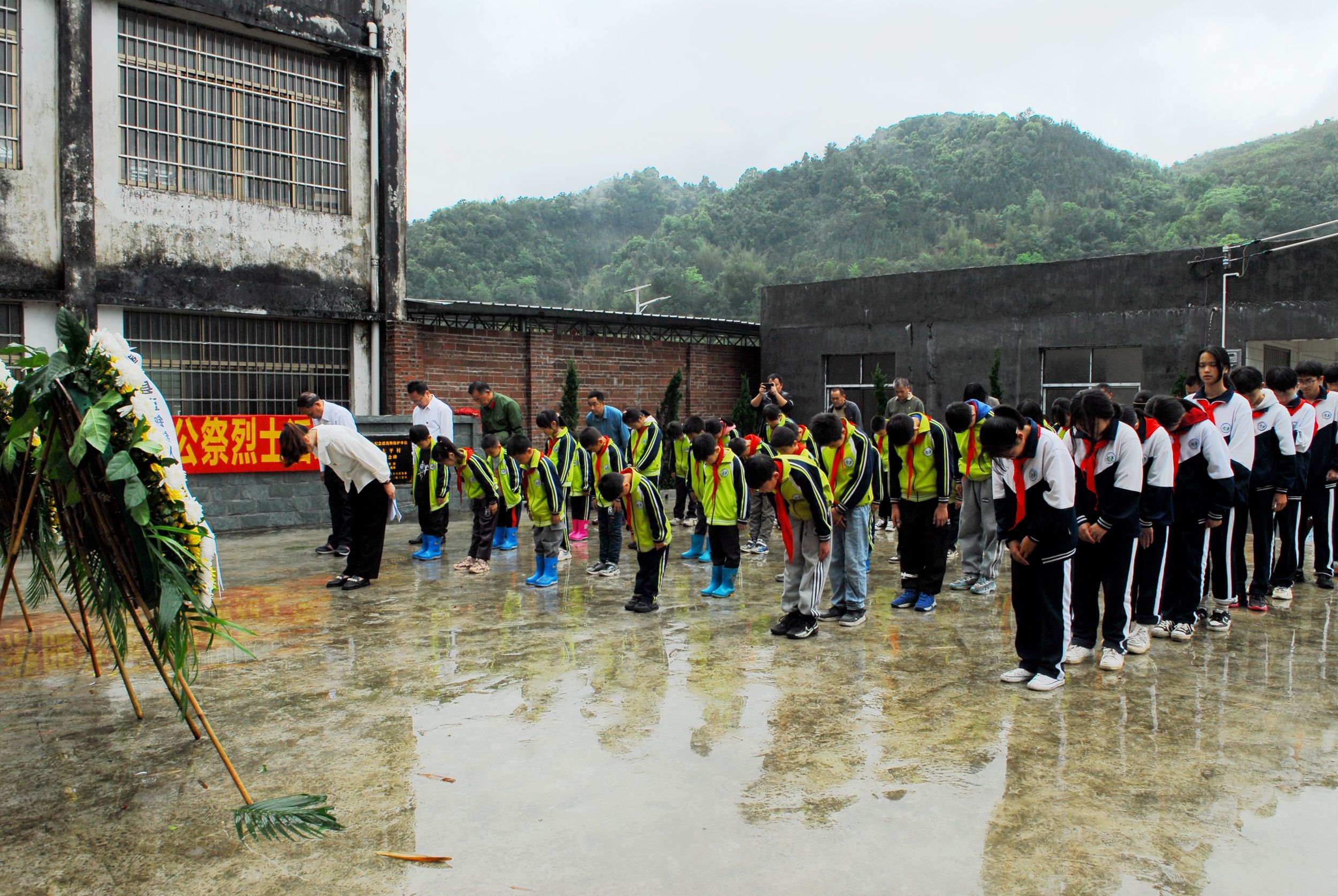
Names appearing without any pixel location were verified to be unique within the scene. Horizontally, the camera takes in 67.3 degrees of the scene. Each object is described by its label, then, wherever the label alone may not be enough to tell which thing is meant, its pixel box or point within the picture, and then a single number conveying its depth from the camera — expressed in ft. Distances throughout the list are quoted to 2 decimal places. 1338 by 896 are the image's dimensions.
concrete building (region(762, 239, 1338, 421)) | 49.93
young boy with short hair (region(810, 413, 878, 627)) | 22.21
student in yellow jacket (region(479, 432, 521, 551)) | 29.32
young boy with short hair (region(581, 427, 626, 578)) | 28.35
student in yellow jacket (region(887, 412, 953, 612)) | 23.56
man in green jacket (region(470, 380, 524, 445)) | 35.86
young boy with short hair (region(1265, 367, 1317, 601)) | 23.94
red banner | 37.76
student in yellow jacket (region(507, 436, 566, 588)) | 26.94
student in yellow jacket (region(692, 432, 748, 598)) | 25.36
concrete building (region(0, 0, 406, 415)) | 38.32
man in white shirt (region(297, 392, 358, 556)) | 30.73
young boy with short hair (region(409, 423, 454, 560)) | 30.81
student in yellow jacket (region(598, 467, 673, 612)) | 23.90
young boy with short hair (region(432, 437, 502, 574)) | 29.35
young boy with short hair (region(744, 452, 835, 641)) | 20.63
